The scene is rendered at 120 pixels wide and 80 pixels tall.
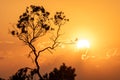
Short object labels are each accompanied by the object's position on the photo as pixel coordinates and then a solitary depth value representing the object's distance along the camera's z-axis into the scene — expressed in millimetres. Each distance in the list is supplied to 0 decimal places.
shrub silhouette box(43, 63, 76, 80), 96750
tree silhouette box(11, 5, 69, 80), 86188
